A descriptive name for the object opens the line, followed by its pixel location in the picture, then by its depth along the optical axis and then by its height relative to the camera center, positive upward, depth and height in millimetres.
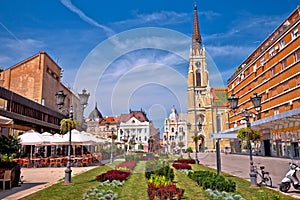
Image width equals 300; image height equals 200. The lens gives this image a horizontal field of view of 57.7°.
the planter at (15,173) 11242 -1406
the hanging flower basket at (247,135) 13375 +148
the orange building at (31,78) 43219 +9845
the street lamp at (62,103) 12469 +1732
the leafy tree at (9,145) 11884 -223
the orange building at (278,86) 33531 +7555
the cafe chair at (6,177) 10995 -1484
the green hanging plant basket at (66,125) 13812 +731
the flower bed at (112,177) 12806 -1770
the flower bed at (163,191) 8141 -1601
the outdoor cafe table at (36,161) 23019 -1791
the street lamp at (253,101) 13957 +1886
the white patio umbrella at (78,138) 22984 +121
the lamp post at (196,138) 25964 +46
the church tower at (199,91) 79188 +15081
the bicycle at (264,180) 11727 -1825
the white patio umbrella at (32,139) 22334 +72
